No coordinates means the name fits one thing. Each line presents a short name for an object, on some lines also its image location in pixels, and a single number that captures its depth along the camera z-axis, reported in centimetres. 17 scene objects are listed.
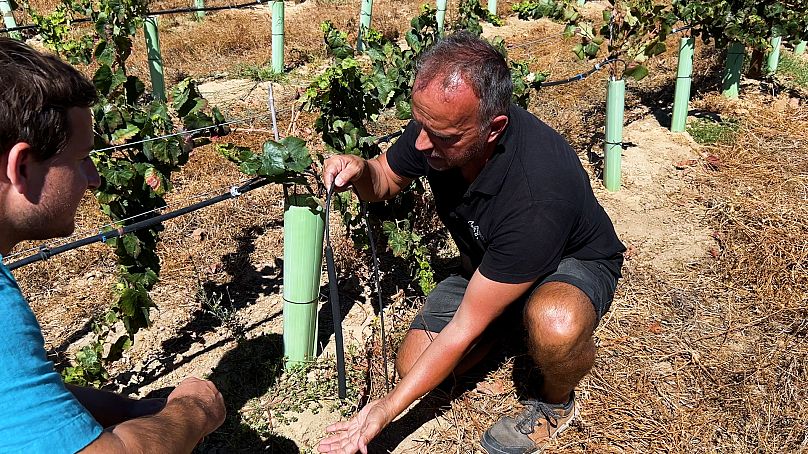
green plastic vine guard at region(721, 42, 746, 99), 589
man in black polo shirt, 215
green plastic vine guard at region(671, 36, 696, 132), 520
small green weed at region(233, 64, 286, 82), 721
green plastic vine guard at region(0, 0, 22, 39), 644
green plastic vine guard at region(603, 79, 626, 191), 446
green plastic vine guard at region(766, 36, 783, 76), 684
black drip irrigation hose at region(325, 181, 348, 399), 225
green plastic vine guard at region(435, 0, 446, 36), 878
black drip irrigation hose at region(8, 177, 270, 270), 234
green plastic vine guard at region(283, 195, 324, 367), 256
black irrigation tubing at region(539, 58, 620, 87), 437
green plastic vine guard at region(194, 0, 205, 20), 941
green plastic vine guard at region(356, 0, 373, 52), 834
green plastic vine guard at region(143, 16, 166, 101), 612
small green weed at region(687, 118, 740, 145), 546
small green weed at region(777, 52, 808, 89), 680
